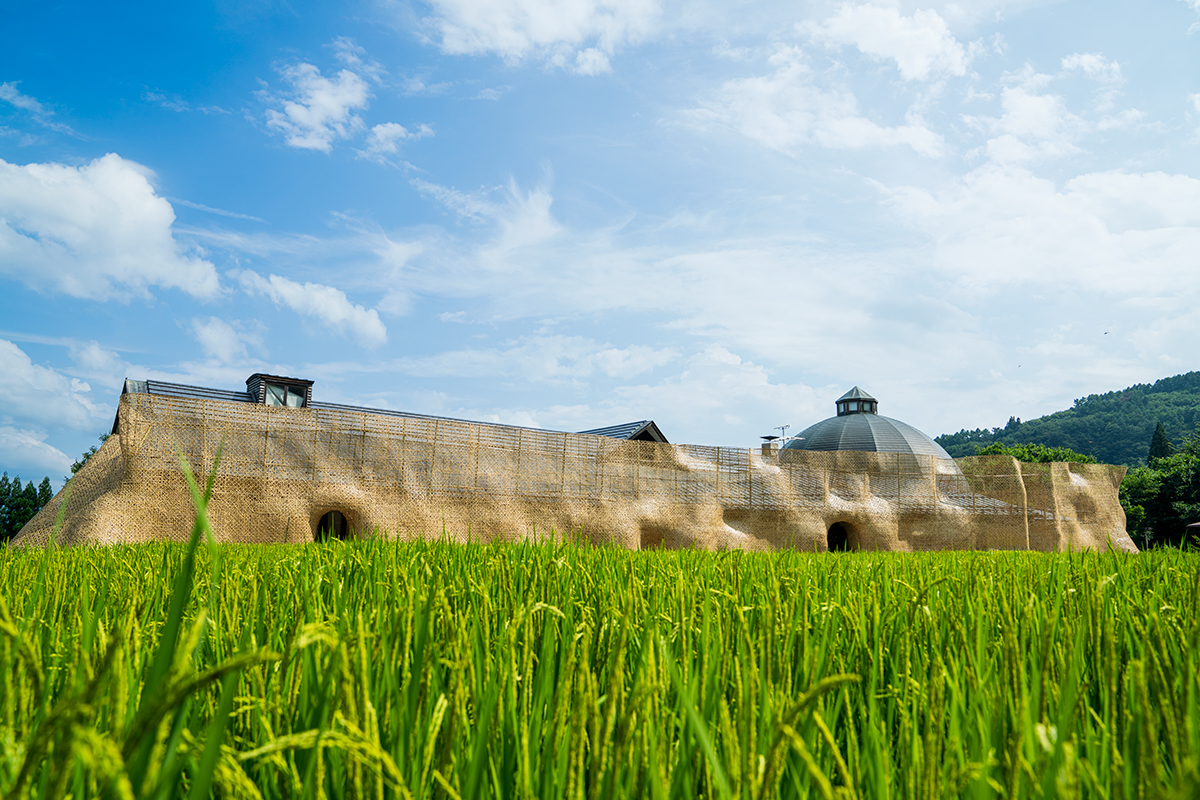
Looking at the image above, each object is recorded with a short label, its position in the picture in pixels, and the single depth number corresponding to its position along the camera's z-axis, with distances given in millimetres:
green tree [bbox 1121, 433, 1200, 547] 40000
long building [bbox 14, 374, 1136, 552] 13766
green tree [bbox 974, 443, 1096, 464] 46781
